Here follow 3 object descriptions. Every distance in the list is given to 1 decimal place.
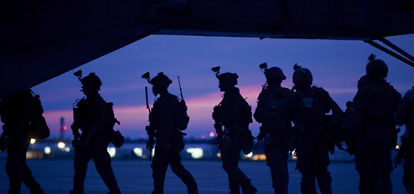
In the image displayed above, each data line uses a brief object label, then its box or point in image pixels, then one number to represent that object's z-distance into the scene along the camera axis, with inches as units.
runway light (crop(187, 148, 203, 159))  3979.8
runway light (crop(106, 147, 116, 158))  3912.4
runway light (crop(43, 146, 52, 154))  4175.7
